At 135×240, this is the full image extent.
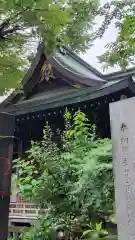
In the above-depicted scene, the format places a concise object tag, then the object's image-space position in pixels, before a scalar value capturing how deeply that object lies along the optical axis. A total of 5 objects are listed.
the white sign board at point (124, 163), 1.85
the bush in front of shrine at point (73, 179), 2.66
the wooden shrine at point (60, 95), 4.77
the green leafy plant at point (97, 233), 2.53
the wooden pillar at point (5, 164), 1.76
